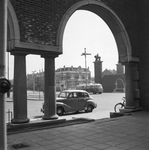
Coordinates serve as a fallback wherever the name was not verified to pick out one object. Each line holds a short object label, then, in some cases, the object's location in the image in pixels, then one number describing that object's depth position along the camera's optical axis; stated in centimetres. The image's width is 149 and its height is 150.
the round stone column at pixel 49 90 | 767
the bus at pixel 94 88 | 4166
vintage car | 1303
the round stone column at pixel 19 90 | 689
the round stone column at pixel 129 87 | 1045
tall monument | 4822
